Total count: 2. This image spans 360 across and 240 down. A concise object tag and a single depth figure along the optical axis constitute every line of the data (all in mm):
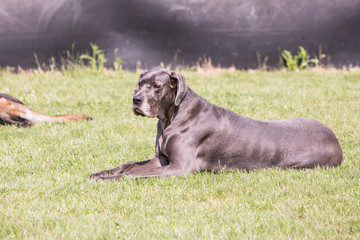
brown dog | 15867
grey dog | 10508
